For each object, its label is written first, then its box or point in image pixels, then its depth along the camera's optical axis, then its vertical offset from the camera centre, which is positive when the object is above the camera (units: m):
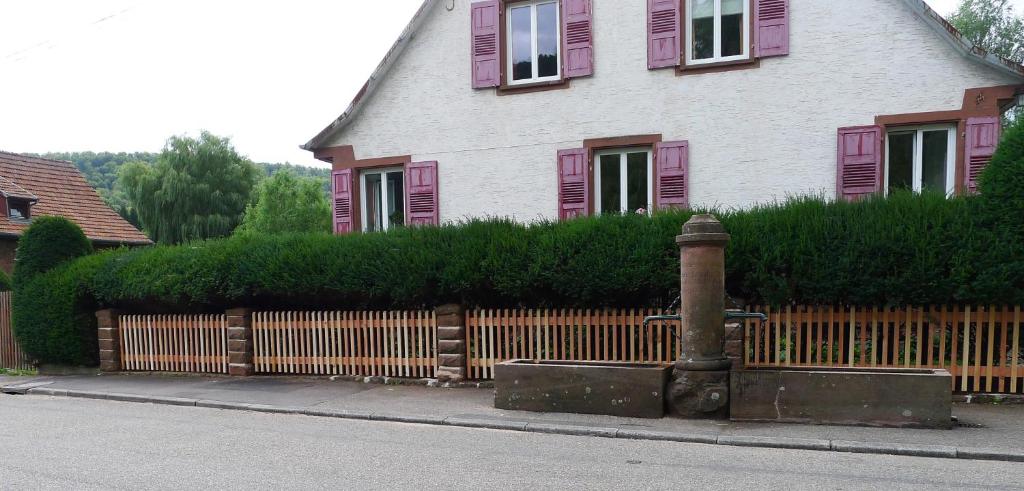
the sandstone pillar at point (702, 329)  7.29 -1.32
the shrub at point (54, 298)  12.70 -1.54
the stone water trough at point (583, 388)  7.46 -2.01
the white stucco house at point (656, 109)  10.85 +1.73
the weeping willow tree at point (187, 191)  41.31 +1.39
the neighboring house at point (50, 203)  25.11 +0.52
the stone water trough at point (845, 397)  6.57 -1.89
